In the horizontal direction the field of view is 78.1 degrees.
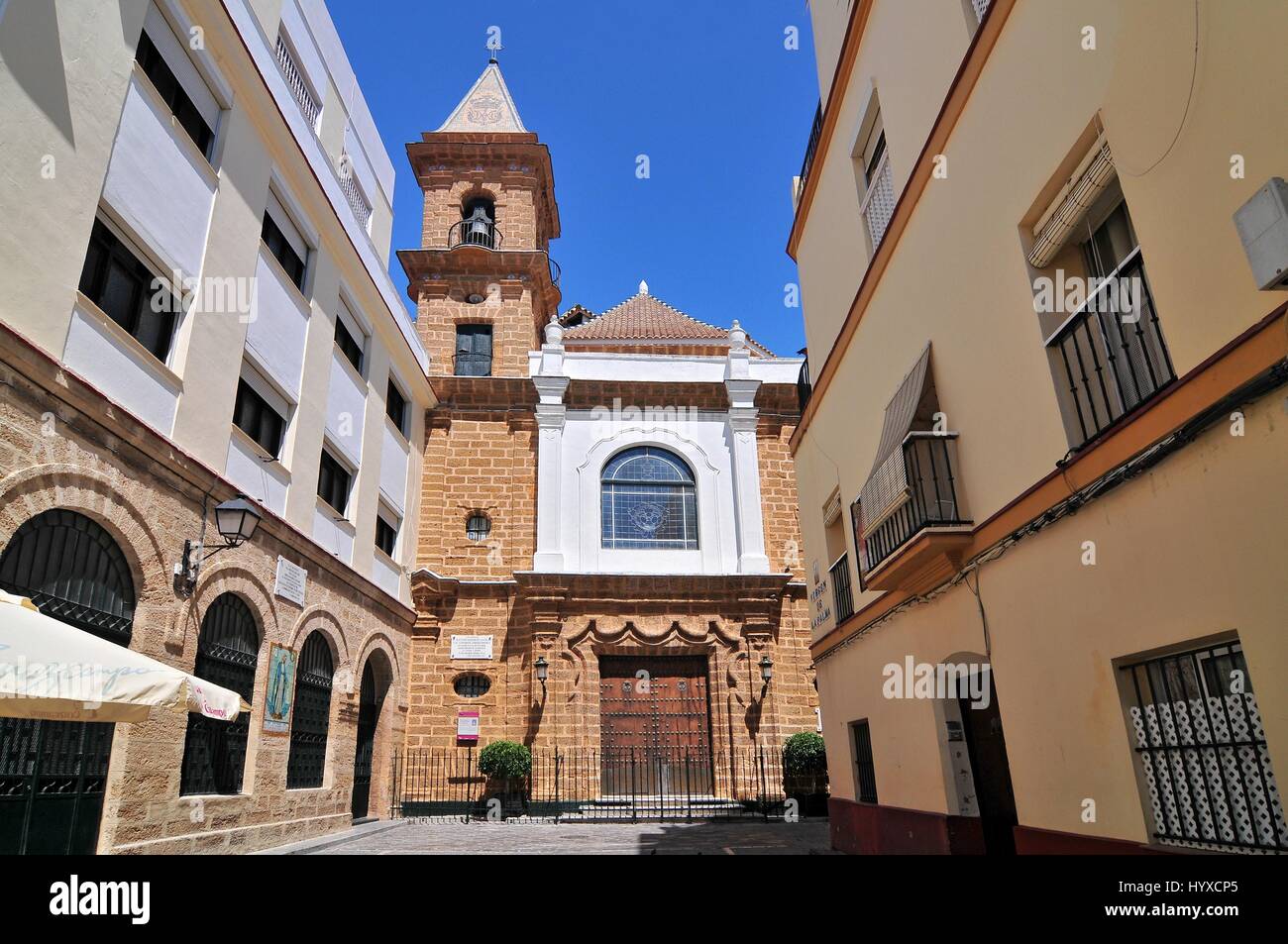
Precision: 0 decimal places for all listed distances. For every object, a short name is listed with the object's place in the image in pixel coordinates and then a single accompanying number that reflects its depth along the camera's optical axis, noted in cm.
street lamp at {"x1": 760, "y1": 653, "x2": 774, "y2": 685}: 1681
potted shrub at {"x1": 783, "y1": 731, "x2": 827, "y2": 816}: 1596
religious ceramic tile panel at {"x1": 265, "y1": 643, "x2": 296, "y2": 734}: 1075
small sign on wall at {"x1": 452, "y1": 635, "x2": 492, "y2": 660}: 1750
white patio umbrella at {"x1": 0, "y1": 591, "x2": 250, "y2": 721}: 447
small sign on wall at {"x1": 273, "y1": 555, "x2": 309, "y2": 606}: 1115
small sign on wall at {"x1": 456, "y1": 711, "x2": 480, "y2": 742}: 1675
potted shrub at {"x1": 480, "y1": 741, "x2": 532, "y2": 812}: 1573
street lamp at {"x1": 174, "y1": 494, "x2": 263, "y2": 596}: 888
